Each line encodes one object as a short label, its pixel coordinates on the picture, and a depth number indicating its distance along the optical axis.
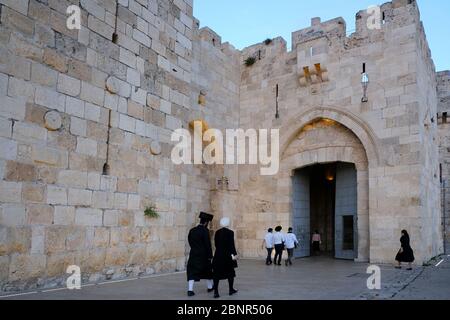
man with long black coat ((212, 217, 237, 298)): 6.03
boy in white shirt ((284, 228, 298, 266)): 11.20
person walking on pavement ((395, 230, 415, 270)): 9.45
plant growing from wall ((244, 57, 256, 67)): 13.93
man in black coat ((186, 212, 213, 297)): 6.13
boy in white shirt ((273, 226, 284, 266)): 11.08
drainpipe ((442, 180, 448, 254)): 19.15
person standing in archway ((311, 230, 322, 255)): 15.03
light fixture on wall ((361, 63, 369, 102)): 11.31
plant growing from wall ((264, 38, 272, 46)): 13.63
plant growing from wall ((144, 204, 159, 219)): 8.28
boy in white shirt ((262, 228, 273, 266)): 11.14
